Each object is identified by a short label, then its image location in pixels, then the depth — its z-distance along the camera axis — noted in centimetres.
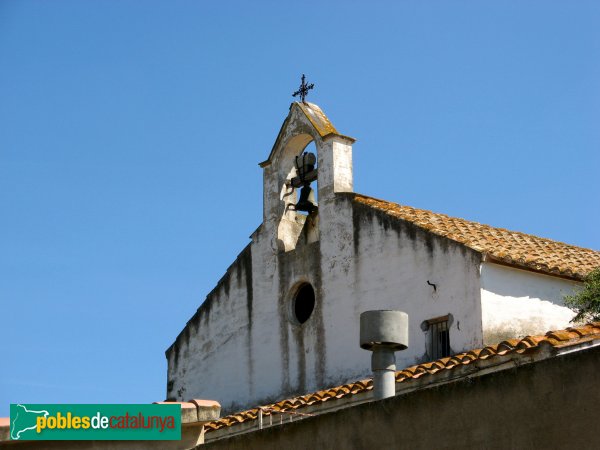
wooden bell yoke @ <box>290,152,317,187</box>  2458
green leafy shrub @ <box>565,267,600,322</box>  2011
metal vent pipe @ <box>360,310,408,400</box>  1288
